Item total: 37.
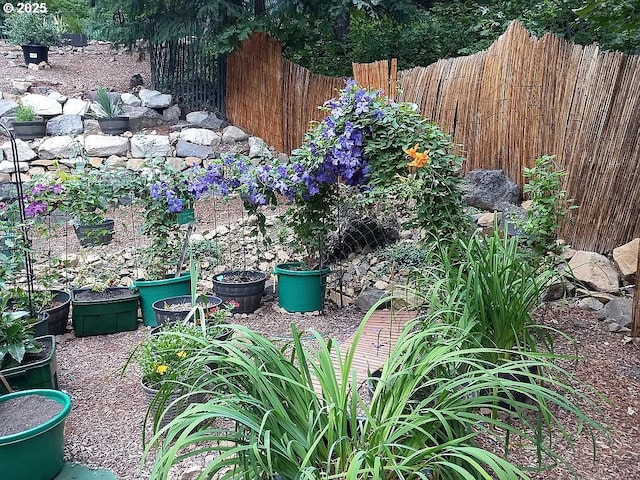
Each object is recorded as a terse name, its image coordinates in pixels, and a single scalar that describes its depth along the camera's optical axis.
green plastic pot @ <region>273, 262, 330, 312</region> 3.99
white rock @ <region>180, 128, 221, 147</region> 8.22
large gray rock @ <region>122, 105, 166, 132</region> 8.48
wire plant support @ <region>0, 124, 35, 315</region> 3.20
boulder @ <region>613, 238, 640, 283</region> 3.73
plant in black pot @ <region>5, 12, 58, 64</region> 9.71
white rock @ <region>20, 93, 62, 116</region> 8.30
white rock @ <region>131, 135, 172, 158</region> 7.81
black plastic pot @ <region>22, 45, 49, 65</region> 9.83
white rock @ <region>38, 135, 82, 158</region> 7.70
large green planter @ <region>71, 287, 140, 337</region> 3.70
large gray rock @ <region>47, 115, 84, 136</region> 8.16
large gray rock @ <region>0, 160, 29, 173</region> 7.35
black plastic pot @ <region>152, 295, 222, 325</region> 3.40
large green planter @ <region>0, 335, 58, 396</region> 2.61
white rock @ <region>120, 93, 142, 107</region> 8.80
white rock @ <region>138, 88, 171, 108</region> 8.84
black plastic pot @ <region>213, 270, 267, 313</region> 4.01
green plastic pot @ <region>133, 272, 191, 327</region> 3.87
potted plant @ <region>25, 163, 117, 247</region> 4.12
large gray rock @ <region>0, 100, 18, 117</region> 8.19
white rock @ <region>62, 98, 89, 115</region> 8.49
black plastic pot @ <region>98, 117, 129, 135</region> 8.13
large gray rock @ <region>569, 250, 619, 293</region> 3.69
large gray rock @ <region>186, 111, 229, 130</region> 8.68
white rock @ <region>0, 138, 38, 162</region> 7.58
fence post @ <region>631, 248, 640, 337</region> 3.00
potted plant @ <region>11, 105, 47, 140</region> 7.92
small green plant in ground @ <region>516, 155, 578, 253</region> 3.25
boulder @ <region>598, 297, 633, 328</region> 3.26
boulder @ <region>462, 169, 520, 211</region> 4.83
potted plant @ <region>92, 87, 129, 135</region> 8.13
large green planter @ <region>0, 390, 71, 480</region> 2.00
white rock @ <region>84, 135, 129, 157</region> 7.80
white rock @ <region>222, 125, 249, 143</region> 8.44
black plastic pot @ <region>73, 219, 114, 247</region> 5.06
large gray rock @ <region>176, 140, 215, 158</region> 8.01
